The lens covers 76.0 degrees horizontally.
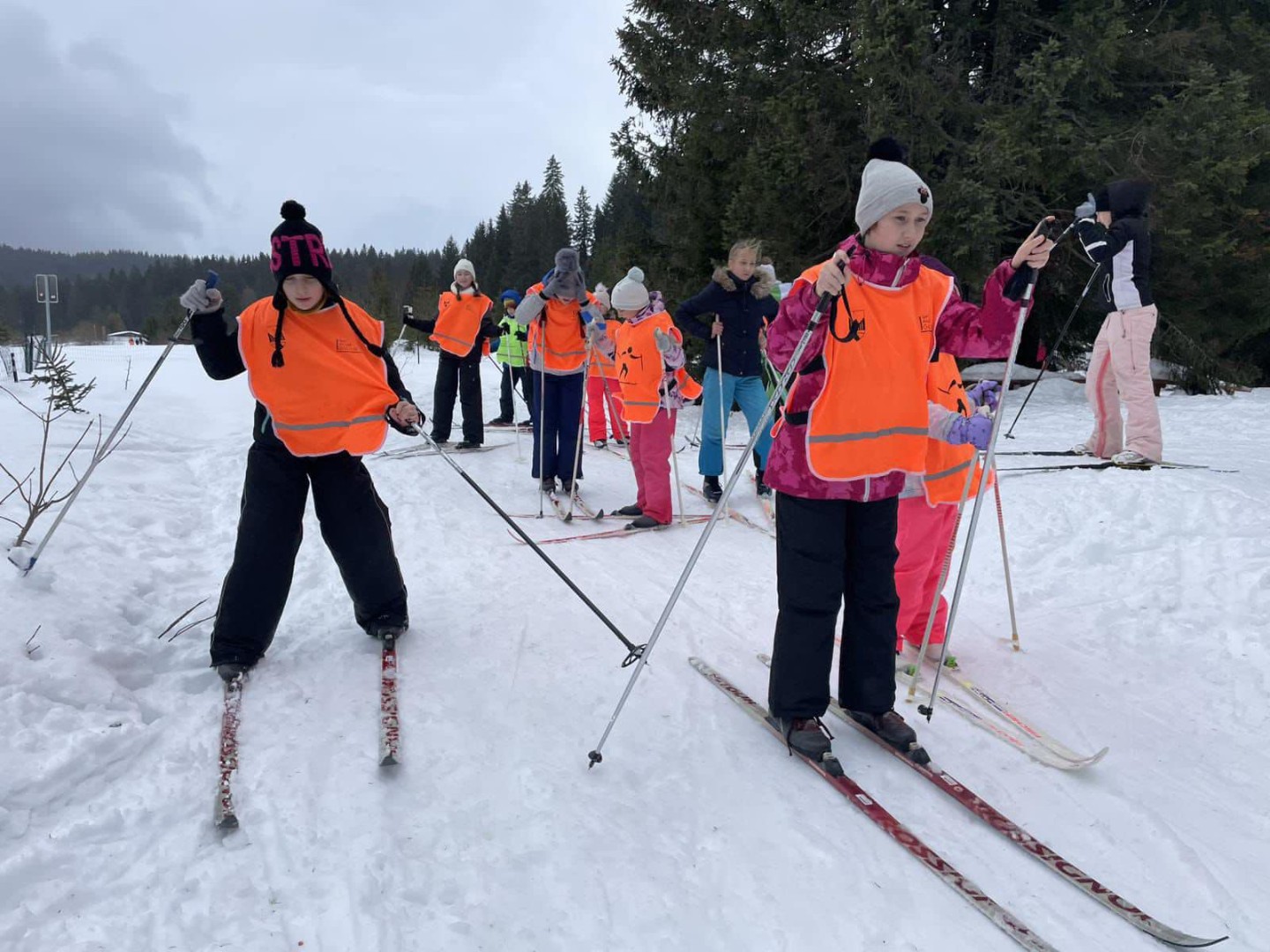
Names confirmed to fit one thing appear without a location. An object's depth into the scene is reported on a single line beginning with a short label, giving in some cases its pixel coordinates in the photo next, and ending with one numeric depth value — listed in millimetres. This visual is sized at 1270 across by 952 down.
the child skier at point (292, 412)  3533
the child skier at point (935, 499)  3689
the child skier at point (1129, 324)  6500
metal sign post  14445
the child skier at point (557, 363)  7152
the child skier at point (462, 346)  9414
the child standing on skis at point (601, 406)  10203
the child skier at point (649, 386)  6609
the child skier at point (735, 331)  6934
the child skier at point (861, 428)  2857
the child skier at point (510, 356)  10462
